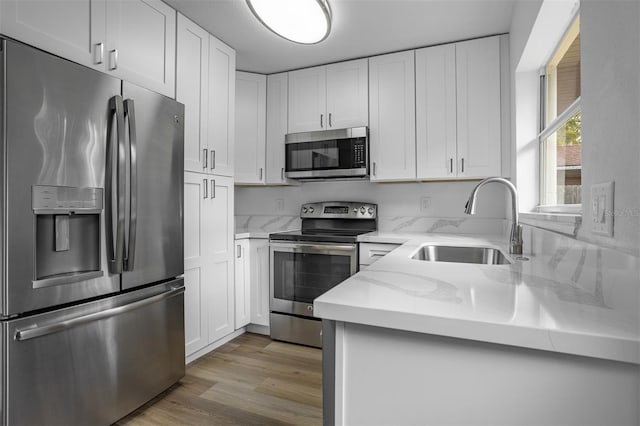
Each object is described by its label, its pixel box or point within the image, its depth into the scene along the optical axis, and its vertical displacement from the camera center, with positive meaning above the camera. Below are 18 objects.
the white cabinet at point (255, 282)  2.97 -0.62
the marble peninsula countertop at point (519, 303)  0.58 -0.21
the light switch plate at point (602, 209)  0.71 +0.00
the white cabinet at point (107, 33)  1.44 +0.88
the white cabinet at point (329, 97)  2.97 +1.04
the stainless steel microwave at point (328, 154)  2.87 +0.50
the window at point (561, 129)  1.46 +0.40
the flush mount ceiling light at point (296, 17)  1.61 +0.98
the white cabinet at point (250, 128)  3.22 +0.80
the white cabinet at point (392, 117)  2.81 +0.80
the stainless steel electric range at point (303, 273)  2.68 -0.51
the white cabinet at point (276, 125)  3.25 +0.83
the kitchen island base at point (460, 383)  0.61 -0.35
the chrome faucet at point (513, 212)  1.42 -0.01
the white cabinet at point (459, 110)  2.58 +0.80
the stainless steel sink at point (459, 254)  1.92 -0.25
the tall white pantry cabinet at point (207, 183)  2.32 +0.21
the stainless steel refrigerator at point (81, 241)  1.31 -0.14
